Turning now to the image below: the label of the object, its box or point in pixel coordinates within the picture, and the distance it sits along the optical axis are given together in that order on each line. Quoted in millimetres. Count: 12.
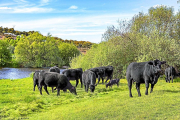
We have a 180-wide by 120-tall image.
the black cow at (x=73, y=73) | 20958
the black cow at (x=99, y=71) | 23547
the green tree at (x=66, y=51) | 83562
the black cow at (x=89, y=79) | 16147
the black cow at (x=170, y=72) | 23672
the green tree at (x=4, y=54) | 61562
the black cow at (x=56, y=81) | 15172
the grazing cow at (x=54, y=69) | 21848
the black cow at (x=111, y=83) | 19297
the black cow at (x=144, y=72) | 11938
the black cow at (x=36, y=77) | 16988
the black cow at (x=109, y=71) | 24947
